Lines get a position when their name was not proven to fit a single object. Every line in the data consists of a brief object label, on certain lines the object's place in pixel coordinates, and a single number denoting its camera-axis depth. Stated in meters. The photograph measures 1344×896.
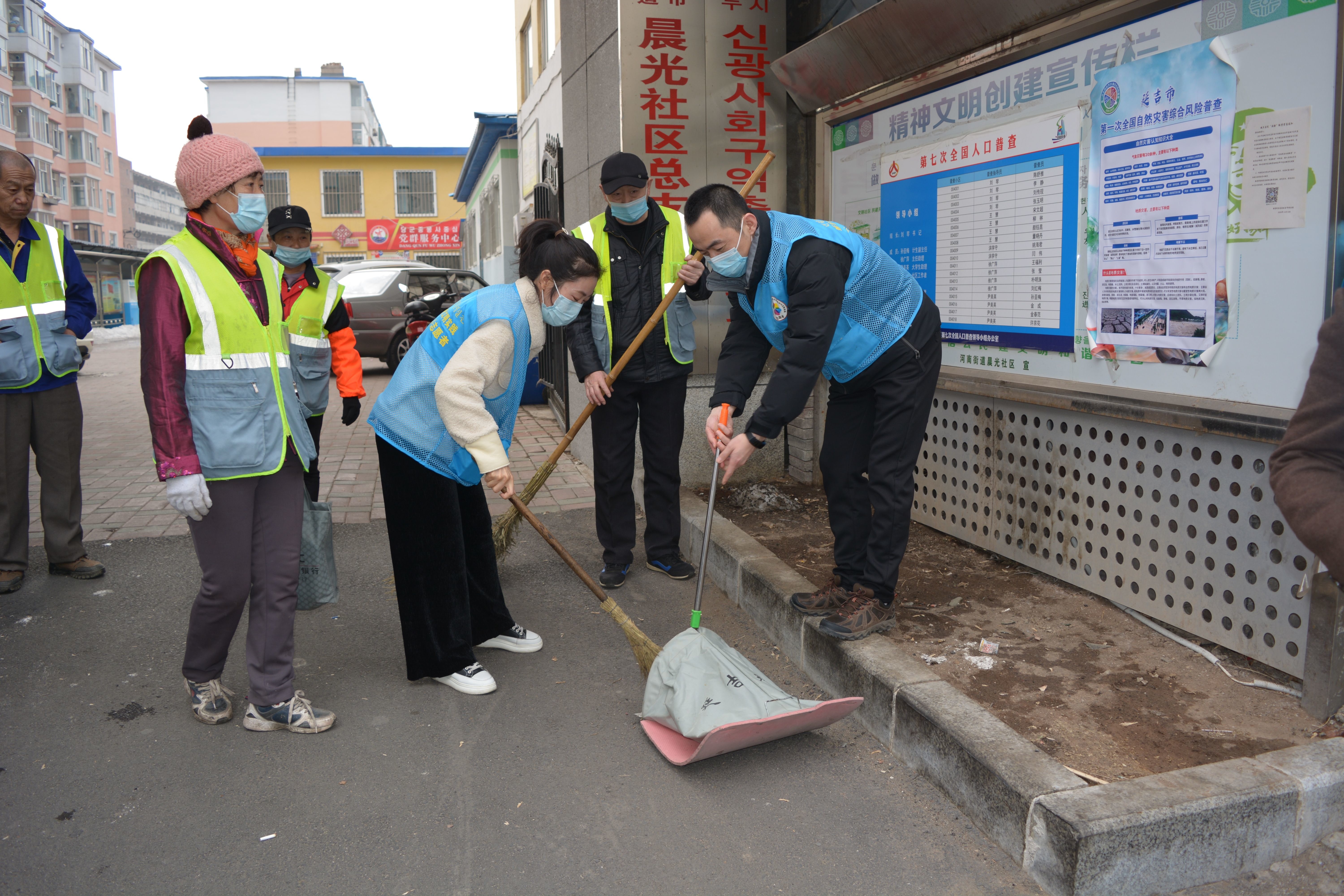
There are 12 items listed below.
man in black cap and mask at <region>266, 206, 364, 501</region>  4.77
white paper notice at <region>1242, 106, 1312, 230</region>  2.79
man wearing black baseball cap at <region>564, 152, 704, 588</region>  4.57
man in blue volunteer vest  3.16
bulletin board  2.82
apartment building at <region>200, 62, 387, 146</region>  52.81
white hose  2.91
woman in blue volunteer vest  3.11
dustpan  2.75
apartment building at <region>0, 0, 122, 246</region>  49.16
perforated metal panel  3.00
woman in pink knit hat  2.81
